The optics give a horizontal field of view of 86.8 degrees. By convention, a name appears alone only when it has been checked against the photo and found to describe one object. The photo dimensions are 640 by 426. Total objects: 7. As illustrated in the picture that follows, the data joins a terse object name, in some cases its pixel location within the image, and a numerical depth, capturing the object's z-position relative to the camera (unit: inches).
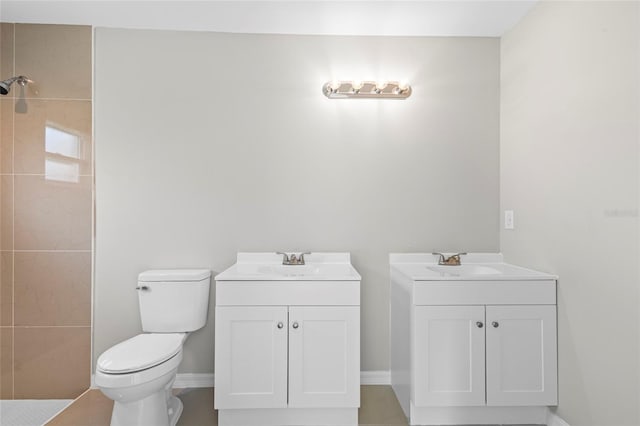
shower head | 79.4
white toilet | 60.2
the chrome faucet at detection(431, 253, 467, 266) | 86.1
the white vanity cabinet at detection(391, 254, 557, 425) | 66.7
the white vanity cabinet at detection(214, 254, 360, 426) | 67.7
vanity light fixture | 85.8
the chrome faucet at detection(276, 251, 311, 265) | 84.9
